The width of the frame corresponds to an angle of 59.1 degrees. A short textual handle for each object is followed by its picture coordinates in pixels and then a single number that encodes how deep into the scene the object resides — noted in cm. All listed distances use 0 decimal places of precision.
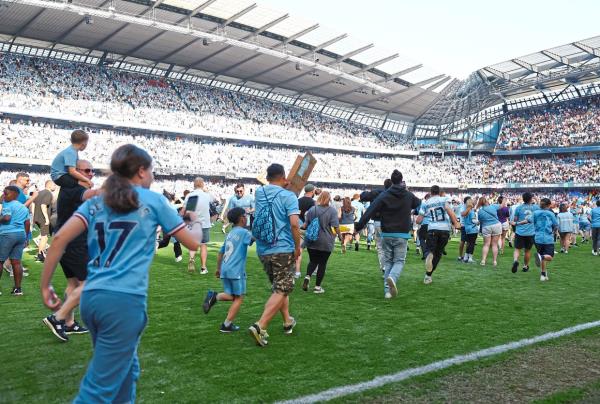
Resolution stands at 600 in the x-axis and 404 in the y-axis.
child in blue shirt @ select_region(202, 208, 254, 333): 566
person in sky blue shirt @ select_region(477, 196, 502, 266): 1285
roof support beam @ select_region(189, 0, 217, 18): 3333
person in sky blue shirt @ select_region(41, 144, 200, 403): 245
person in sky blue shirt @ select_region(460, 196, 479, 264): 1310
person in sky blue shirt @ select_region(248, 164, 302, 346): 526
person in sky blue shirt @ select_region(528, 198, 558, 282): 1031
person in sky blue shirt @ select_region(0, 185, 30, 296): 729
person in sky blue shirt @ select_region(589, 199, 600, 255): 1675
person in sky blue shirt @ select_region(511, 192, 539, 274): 1128
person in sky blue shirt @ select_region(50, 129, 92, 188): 532
